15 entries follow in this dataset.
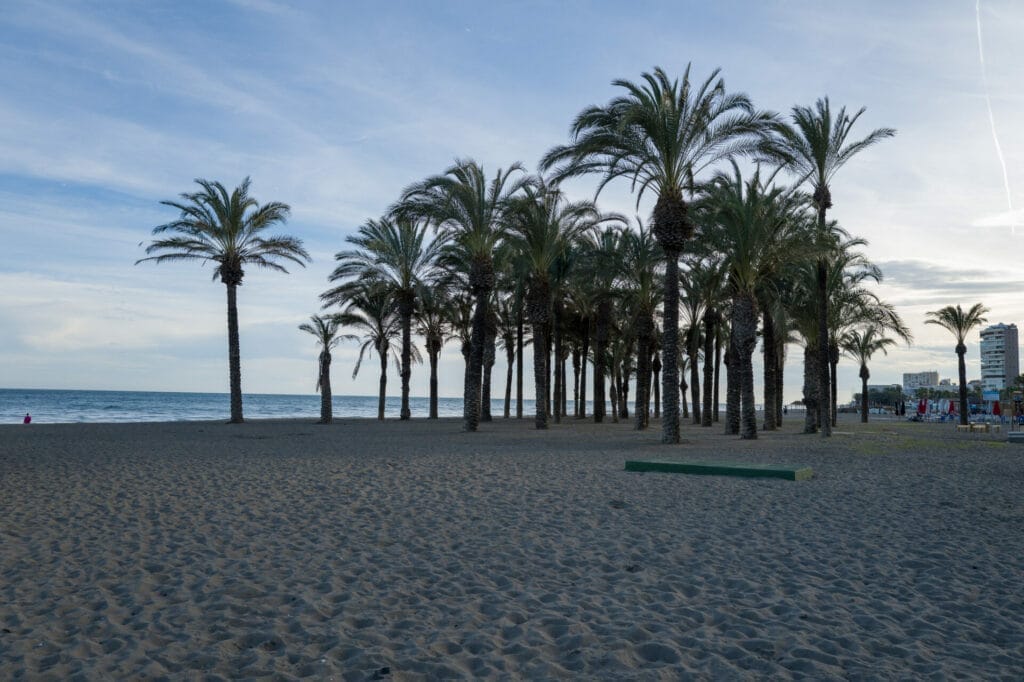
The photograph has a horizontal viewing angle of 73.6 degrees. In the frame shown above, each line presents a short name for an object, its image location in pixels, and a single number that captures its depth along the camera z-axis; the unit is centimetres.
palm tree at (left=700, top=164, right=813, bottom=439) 2270
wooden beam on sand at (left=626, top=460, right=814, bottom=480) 1249
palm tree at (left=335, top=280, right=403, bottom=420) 3756
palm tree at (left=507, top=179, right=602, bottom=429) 2823
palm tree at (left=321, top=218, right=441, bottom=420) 3402
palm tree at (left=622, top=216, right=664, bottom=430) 2905
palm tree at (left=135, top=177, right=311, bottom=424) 2991
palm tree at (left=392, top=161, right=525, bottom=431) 2650
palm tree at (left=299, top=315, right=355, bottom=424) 3691
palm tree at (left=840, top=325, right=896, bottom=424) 4647
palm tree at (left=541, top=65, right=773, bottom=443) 2047
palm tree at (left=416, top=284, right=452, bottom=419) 3756
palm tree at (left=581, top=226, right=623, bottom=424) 2916
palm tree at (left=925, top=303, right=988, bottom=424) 4050
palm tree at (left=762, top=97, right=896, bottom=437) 2280
